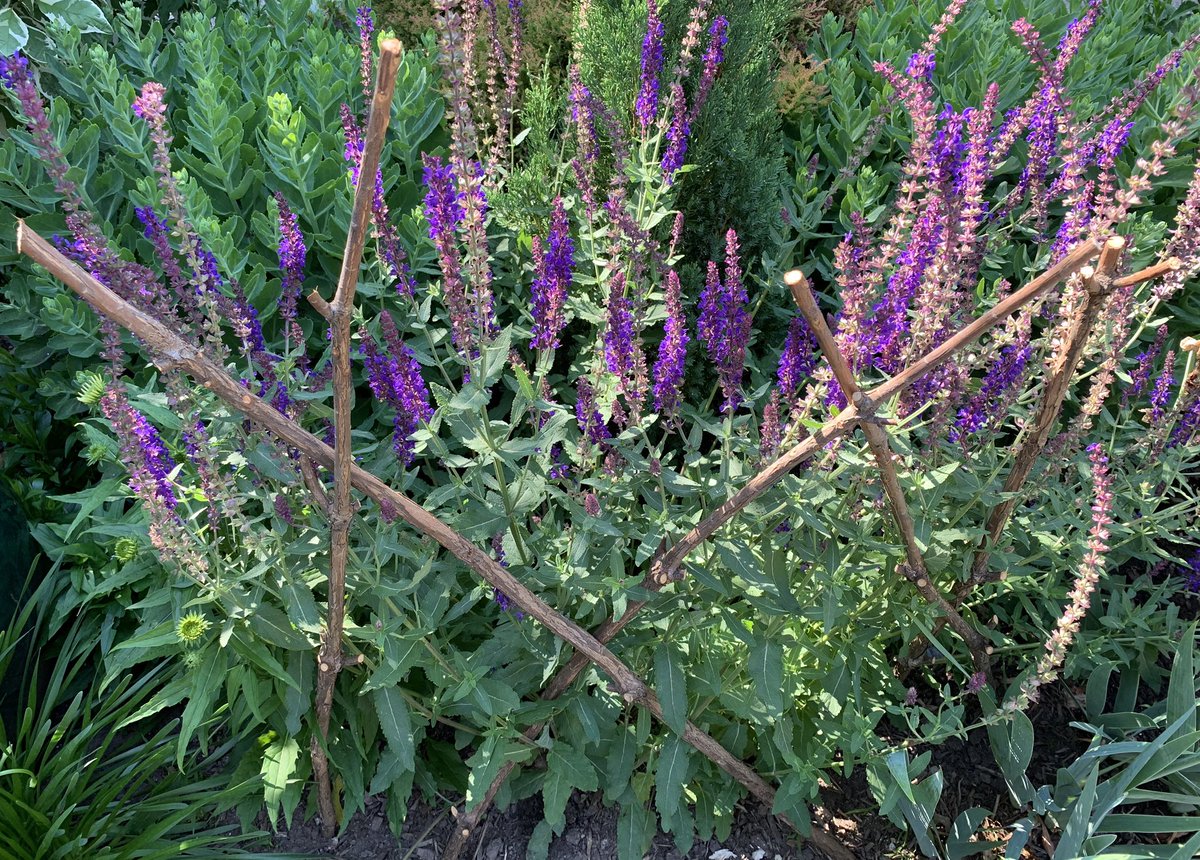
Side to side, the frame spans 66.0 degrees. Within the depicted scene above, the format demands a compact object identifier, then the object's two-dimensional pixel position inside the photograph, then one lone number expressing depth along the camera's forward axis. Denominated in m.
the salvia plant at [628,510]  0.69
